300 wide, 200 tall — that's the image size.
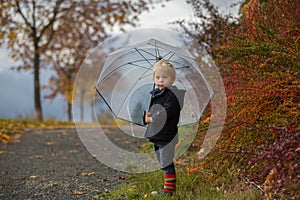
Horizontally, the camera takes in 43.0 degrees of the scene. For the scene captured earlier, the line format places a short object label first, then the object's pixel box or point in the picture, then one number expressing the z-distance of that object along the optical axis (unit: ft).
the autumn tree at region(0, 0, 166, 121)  43.68
